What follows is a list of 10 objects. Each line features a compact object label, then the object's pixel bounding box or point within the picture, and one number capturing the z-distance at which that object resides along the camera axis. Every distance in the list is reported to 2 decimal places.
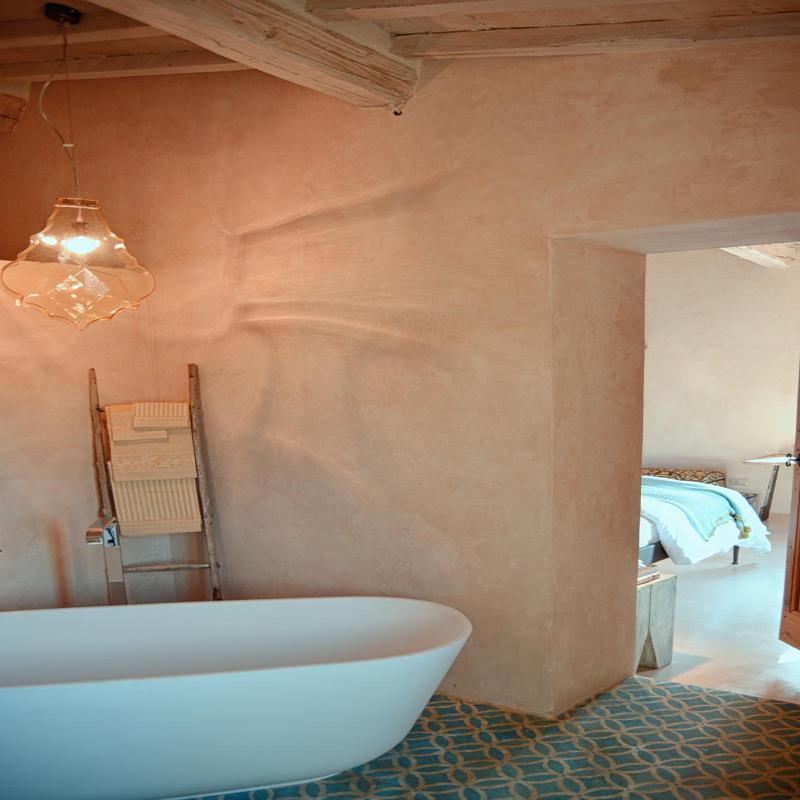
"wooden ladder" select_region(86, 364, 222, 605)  3.65
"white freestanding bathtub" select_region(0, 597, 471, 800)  2.37
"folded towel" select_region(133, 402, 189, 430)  3.60
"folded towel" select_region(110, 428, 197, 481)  3.58
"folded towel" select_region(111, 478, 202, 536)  3.62
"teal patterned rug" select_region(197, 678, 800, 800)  2.70
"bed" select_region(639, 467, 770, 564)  5.39
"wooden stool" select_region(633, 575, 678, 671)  4.03
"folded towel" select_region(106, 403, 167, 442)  3.58
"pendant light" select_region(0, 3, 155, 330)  3.18
